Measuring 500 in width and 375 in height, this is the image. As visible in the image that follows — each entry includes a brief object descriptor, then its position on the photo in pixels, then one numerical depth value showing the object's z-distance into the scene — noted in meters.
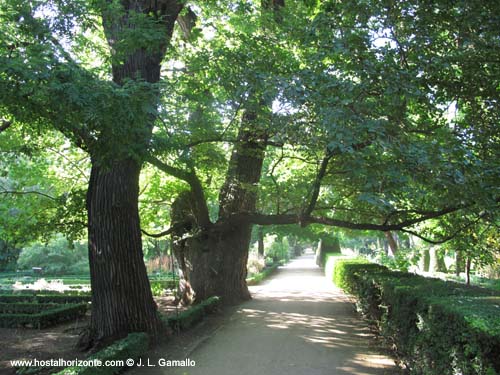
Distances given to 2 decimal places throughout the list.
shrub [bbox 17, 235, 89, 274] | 31.72
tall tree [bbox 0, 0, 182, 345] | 4.66
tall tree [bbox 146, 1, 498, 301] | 5.12
